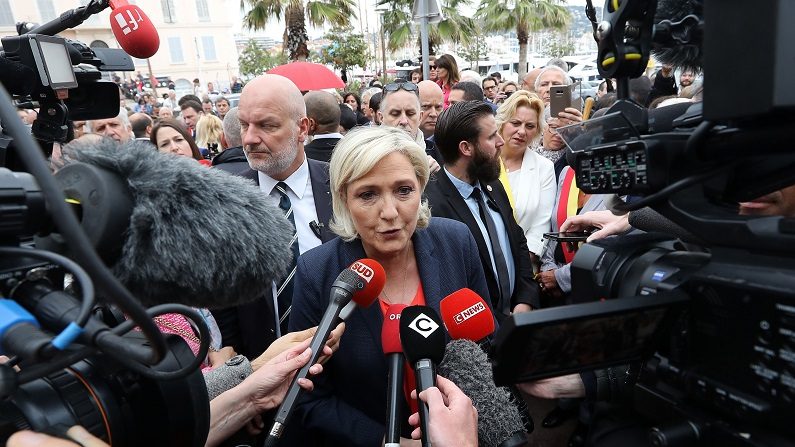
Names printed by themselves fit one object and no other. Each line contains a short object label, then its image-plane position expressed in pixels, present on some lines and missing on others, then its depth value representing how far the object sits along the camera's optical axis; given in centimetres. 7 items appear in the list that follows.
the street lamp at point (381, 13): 1543
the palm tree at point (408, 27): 1477
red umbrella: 699
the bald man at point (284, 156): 263
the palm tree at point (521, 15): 1892
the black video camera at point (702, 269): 77
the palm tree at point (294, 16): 1316
